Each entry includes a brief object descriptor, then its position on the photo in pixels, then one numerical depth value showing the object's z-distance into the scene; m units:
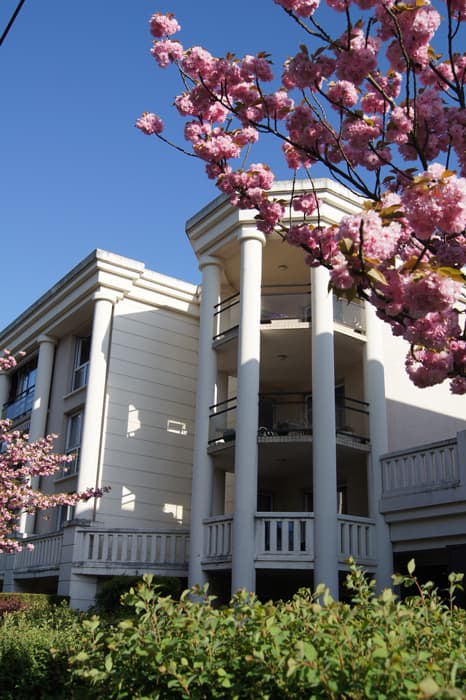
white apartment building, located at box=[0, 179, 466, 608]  14.96
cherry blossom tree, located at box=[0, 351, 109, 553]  14.18
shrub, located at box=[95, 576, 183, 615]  15.37
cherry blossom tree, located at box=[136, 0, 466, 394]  4.58
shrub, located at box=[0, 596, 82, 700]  6.74
